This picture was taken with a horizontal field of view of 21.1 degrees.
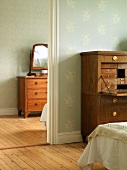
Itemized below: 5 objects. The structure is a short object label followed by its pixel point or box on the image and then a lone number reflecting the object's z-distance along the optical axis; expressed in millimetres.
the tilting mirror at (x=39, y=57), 7078
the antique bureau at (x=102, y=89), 4312
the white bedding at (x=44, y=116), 5223
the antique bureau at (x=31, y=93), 6703
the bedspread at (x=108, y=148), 2893
